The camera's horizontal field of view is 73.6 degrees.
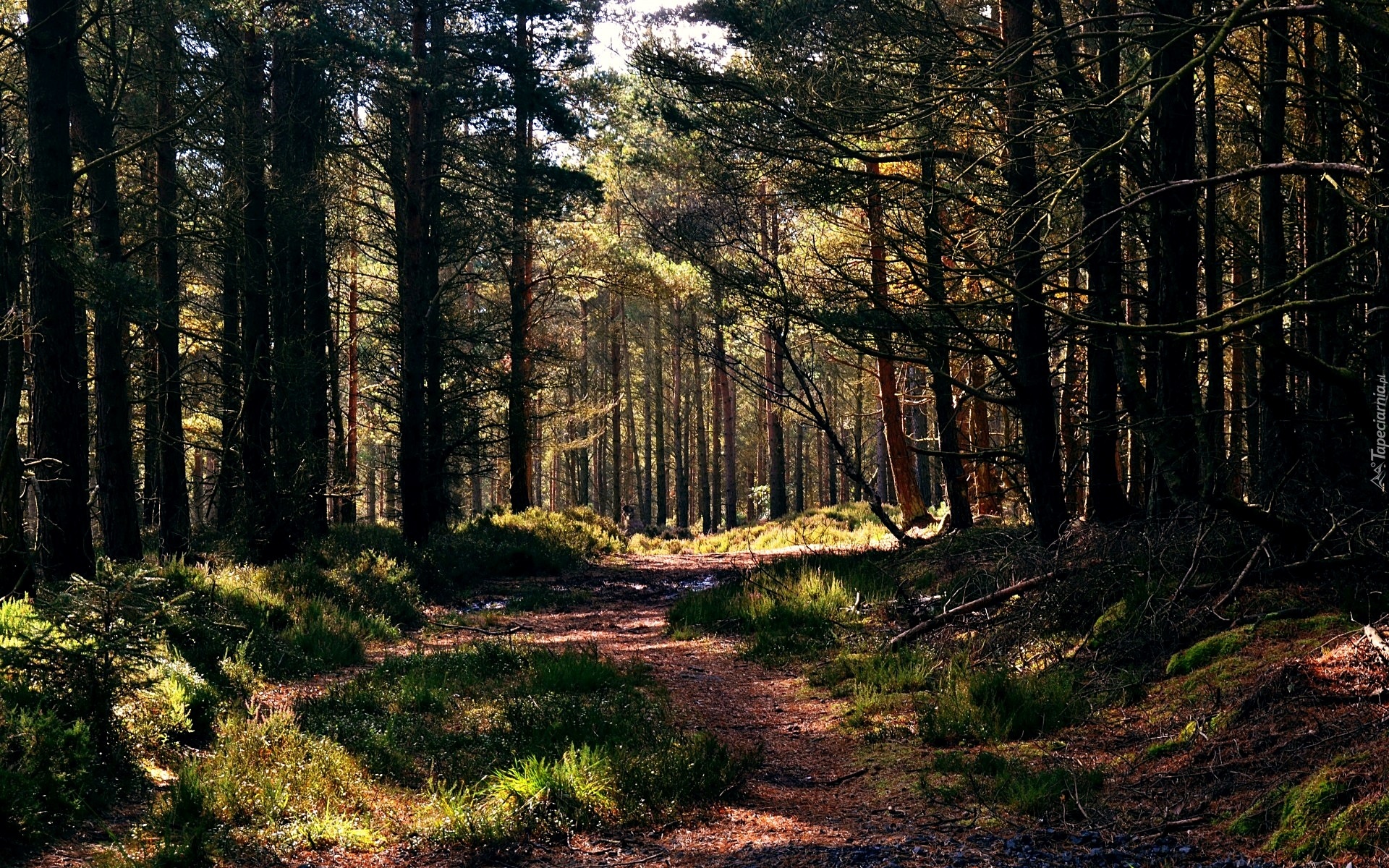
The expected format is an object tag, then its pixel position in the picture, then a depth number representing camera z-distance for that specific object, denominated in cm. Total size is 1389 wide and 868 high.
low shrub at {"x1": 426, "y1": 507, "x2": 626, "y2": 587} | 1583
